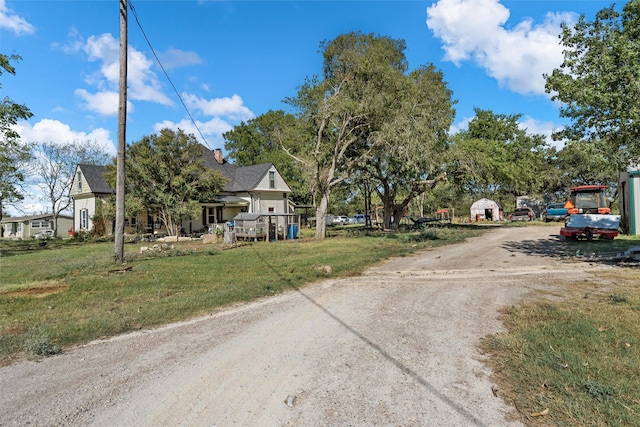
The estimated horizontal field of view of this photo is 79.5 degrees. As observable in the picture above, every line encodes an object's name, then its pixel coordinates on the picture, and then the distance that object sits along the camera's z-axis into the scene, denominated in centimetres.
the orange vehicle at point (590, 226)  1677
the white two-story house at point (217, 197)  2870
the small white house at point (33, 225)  4200
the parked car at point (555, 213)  3900
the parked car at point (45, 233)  3874
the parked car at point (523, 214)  4716
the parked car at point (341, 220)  5584
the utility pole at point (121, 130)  1242
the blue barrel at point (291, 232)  2398
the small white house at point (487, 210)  5097
